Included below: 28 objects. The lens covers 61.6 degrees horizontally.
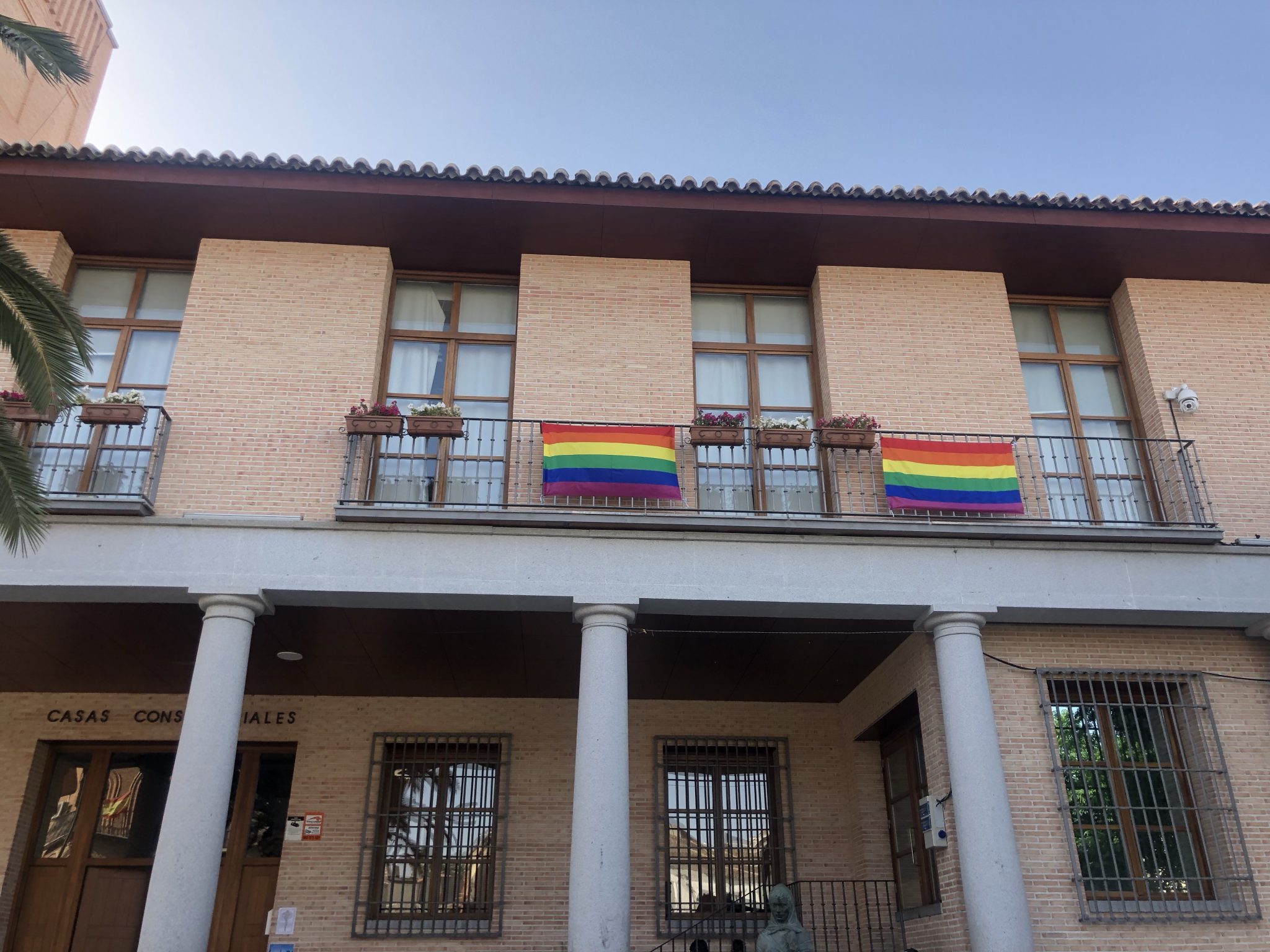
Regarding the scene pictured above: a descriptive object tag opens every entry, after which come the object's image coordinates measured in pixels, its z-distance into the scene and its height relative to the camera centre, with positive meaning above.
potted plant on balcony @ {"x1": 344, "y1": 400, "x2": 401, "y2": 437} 9.62 +4.51
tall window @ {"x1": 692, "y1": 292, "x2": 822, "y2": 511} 10.14 +5.64
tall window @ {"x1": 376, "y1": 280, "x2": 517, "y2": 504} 10.06 +5.60
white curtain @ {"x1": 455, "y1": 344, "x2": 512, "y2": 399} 11.07 +5.72
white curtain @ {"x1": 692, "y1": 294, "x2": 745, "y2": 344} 11.56 +6.49
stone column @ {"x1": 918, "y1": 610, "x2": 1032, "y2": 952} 8.25 +1.28
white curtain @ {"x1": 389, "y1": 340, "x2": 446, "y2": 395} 10.99 +5.71
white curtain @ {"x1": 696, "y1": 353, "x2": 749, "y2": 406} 11.17 +5.68
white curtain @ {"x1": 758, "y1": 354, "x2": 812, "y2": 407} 11.23 +5.70
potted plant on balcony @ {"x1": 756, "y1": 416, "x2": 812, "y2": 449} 9.96 +4.56
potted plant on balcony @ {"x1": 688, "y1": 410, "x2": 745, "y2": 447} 9.90 +4.55
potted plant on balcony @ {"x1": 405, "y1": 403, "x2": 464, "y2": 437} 9.69 +4.53
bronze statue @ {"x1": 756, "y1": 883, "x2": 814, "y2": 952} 8.05 +0.29
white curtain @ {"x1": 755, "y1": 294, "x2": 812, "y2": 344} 11.56 +6.47
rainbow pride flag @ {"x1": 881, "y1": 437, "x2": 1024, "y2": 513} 9.76 +4.18
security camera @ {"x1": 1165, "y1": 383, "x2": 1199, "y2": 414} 10.62 +5.19
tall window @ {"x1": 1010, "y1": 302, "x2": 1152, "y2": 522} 10.47 +5.34
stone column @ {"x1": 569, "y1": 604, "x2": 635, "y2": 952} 7.97 +1.24
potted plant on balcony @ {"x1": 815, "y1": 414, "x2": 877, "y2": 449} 9.95 +4.57
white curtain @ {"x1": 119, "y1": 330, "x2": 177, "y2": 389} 10.76 +5.70
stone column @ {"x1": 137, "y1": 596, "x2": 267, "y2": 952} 7.73 +1.27
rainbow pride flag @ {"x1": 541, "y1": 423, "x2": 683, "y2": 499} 9.56 +4.22
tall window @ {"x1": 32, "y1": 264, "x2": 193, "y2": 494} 9.69 +5.65
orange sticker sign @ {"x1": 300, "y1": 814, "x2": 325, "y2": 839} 11.37 +1.43
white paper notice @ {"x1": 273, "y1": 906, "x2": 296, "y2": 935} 10.95 +0.48
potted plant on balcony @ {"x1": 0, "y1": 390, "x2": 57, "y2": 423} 9.45 +4.60
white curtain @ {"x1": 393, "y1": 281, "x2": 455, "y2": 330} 11.36 +6.52
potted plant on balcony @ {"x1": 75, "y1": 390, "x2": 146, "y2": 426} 9.41 +4.52
